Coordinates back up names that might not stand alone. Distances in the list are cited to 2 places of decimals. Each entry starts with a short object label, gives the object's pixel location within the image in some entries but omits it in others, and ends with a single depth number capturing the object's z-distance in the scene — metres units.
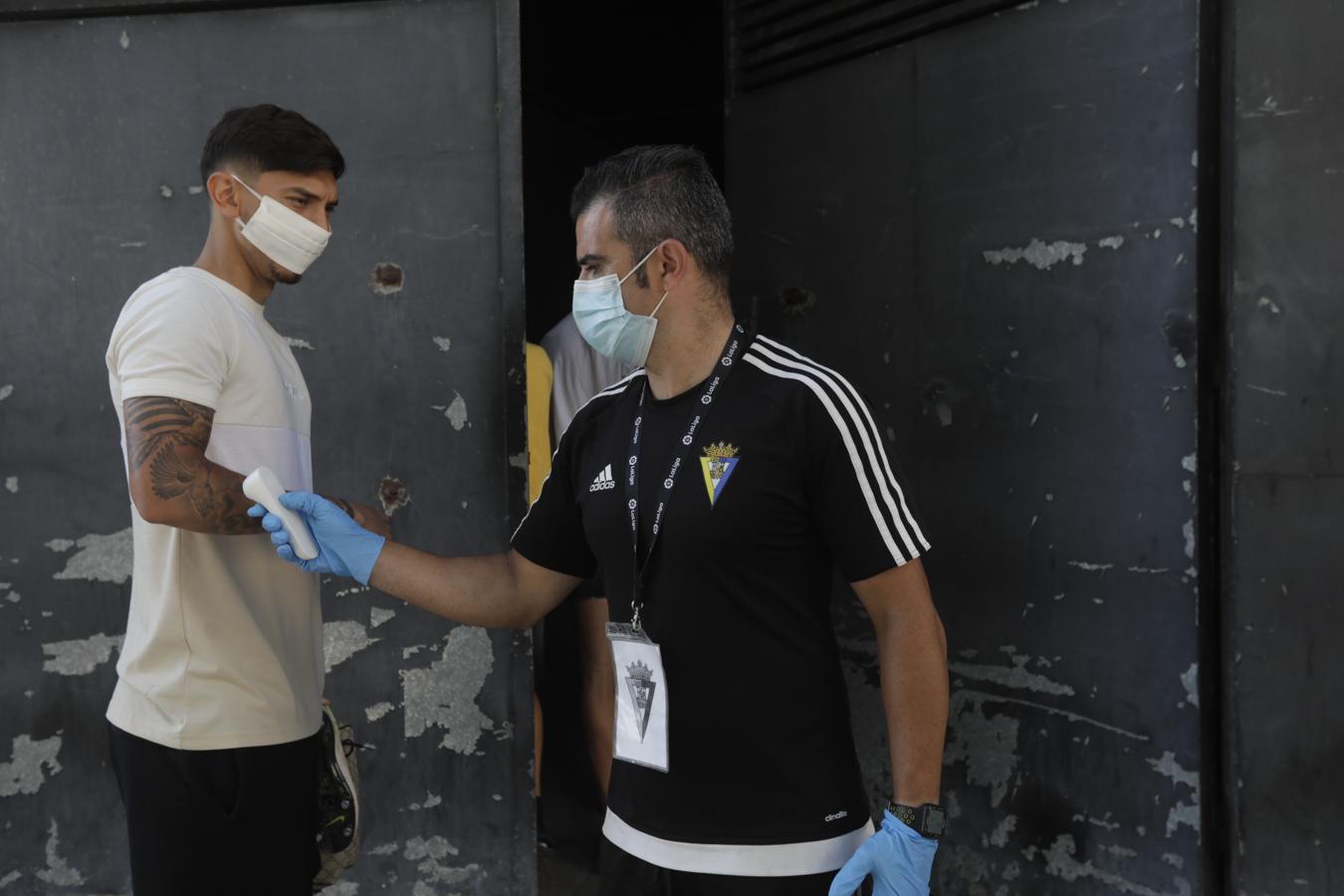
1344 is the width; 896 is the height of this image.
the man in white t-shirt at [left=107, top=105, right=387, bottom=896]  1.92
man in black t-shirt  1.81
